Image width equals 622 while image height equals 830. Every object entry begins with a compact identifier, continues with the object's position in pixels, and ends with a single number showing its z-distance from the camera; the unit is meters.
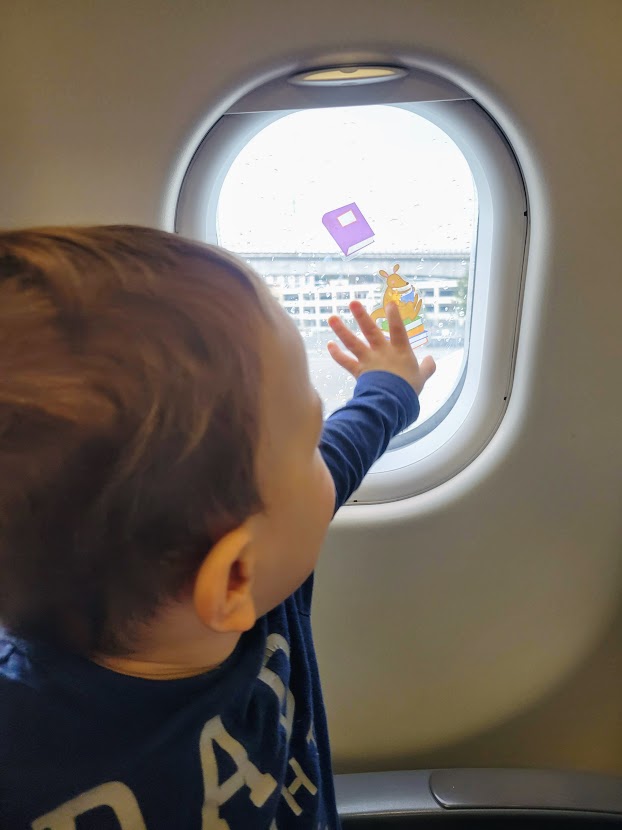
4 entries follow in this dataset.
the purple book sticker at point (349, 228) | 0.88
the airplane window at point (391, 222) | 0.78
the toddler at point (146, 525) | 0.38
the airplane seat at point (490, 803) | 0.85
